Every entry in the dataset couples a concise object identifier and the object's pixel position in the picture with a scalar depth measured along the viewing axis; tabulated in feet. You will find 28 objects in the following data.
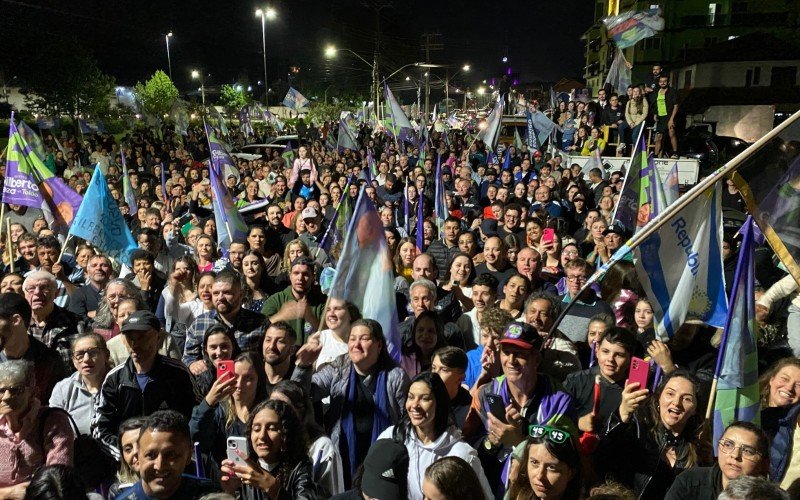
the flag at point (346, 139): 60.54
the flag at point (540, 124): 52.39
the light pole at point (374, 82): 98.69
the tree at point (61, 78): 126.11
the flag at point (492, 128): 51.08
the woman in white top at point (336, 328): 15.84
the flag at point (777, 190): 12.83
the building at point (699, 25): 164.25
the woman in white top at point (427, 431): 11.58
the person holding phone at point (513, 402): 12.35
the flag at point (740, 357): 12.28
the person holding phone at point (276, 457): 10.84
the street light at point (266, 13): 93.62
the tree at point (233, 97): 211.00
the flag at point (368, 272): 16.99
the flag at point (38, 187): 26.96
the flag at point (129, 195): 36.40
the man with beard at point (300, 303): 18.89
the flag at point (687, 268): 14.74
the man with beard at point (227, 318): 17.02
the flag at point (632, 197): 26.55
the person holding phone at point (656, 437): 11.85
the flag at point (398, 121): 57.47
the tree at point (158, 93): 179.32
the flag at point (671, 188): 29.68
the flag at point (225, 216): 27.48
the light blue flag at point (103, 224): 24.06
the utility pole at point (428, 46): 128.71
